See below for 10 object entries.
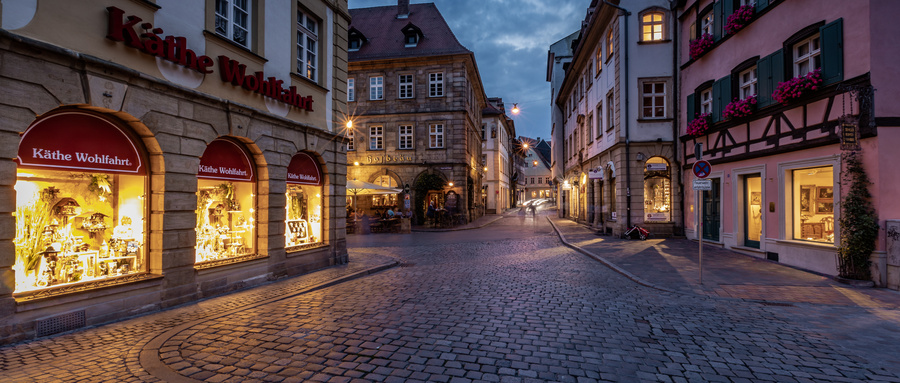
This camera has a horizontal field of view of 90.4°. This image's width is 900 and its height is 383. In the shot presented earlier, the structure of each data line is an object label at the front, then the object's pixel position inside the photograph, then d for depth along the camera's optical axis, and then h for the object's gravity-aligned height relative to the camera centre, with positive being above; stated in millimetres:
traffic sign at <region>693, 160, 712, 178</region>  9570 +657
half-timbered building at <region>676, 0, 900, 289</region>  9180 +2116
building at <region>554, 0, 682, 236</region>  19219 +3596
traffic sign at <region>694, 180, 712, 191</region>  9414 +291
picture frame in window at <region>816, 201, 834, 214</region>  10631 -196
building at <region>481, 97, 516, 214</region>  49656 +4898
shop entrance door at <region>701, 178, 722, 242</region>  15867 -511
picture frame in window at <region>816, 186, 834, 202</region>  10637 +124
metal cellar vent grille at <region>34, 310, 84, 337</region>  5633 -1652
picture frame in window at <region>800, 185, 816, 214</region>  11398 +25
